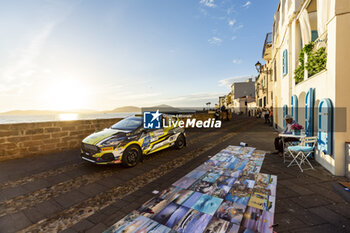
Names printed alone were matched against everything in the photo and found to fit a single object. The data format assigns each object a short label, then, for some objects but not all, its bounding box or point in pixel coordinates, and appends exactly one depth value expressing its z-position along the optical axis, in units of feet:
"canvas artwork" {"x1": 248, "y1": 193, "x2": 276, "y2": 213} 9.48
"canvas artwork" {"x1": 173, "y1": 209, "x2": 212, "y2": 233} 7.85
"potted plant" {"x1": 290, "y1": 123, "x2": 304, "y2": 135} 17.53
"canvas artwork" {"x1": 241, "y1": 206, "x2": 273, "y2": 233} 7.86
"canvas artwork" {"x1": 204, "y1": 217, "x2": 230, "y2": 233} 7.74
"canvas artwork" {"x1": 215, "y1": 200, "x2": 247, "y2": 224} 8.57
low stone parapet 20.59
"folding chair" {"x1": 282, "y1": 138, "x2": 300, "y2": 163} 18.05
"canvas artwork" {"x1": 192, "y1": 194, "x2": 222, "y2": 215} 9.27
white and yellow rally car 15.53
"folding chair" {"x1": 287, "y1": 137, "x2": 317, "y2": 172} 15.31
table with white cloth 17.21
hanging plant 16.90
